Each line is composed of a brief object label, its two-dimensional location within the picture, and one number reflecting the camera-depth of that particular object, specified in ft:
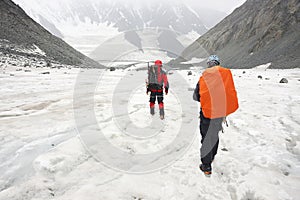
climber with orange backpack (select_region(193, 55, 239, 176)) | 11.09
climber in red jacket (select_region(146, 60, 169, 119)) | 22.09
